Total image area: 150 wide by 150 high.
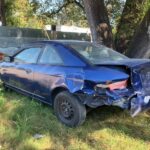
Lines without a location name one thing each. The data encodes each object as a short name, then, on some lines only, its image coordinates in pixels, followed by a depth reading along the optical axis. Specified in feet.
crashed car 10.19
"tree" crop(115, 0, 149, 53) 20.52
